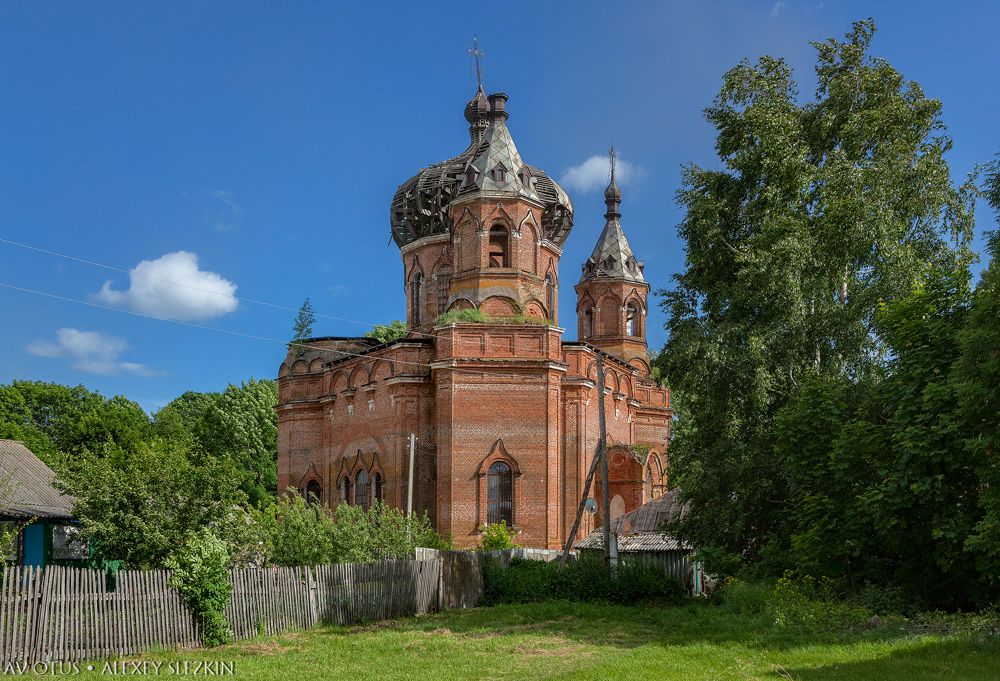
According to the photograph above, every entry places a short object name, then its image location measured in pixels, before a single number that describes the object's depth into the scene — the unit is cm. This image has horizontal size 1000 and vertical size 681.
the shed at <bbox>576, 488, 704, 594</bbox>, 2678
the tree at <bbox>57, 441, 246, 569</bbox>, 1830
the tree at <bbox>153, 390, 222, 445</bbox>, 5003
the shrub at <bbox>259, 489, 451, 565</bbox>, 2164
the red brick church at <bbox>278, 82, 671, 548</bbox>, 3119
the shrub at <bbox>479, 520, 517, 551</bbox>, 2941
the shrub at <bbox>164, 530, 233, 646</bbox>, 1573
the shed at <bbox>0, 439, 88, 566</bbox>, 2184
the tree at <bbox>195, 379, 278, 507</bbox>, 5178
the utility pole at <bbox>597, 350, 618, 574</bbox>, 2439
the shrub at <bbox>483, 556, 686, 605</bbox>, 2409
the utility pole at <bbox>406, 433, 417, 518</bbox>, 2878
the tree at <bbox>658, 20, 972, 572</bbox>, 2122
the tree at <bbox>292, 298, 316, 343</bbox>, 5258
